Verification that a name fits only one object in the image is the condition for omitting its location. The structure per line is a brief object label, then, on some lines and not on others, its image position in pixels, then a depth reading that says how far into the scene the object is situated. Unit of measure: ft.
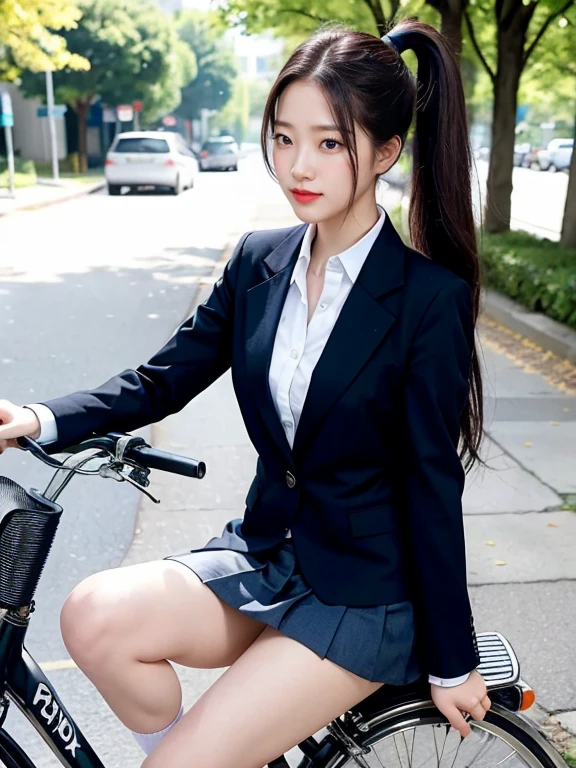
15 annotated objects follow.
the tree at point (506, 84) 40.27
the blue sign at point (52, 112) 94.33
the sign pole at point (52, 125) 95.76
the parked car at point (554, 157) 145.57
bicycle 4.97
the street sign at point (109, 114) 132.75
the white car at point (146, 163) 78.28
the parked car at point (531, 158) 163.43
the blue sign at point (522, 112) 197.42
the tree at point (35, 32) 62.59
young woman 5.37
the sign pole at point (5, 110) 69.15
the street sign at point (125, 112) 126.73
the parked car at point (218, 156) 106.32
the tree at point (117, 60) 119.96
